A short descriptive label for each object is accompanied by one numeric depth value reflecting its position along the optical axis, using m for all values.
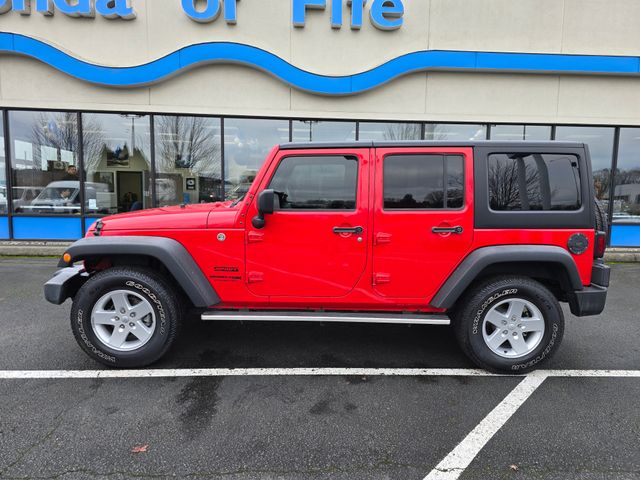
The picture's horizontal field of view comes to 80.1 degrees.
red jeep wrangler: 3.18
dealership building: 8.08
